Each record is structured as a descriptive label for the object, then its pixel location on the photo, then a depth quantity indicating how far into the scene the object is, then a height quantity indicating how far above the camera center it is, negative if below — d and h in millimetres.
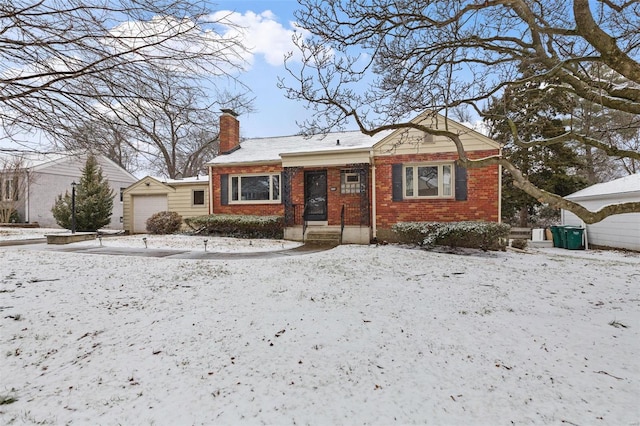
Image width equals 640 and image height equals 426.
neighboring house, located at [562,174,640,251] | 11000 -101
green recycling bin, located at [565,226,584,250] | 12492 -916
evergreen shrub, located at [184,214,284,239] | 12211 -276
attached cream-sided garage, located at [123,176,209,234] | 14562 +998
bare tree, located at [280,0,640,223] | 4684 +3269
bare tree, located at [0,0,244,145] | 2641 +1538
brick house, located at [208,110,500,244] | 10594 +1264
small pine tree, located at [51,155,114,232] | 14477 +704
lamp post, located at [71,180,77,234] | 12003 +473
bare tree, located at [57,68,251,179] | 3031 +1082
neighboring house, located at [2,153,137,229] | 17625 +1792
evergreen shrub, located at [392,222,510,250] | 9312 -538
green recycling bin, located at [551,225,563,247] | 13125 -874
